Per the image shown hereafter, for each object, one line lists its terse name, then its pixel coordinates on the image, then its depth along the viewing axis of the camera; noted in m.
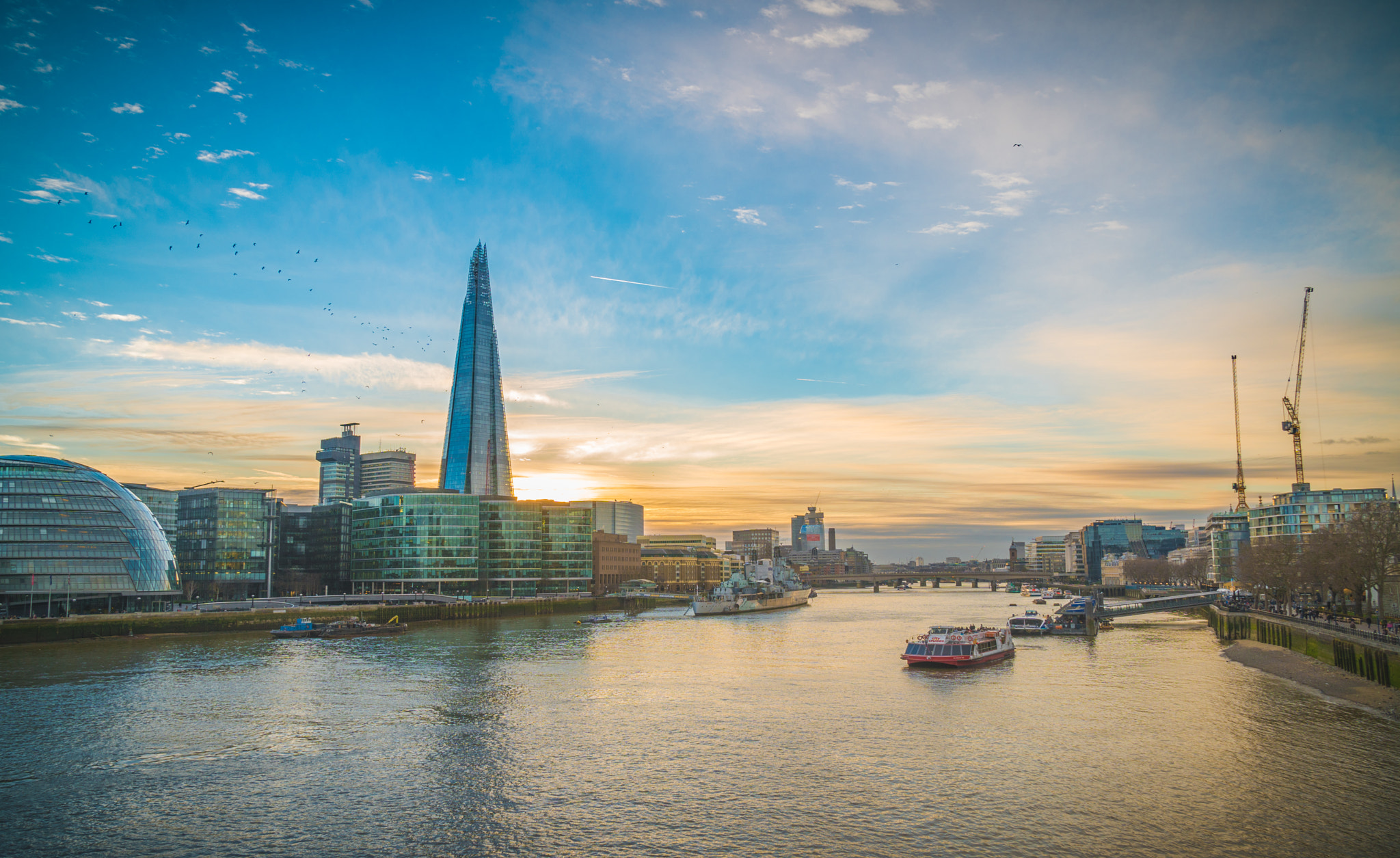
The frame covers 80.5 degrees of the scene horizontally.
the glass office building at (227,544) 190.75
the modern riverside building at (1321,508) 188.12
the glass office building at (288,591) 194.05
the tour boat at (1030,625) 113.69
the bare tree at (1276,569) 111.94
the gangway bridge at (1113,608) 114.12
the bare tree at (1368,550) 80.62
